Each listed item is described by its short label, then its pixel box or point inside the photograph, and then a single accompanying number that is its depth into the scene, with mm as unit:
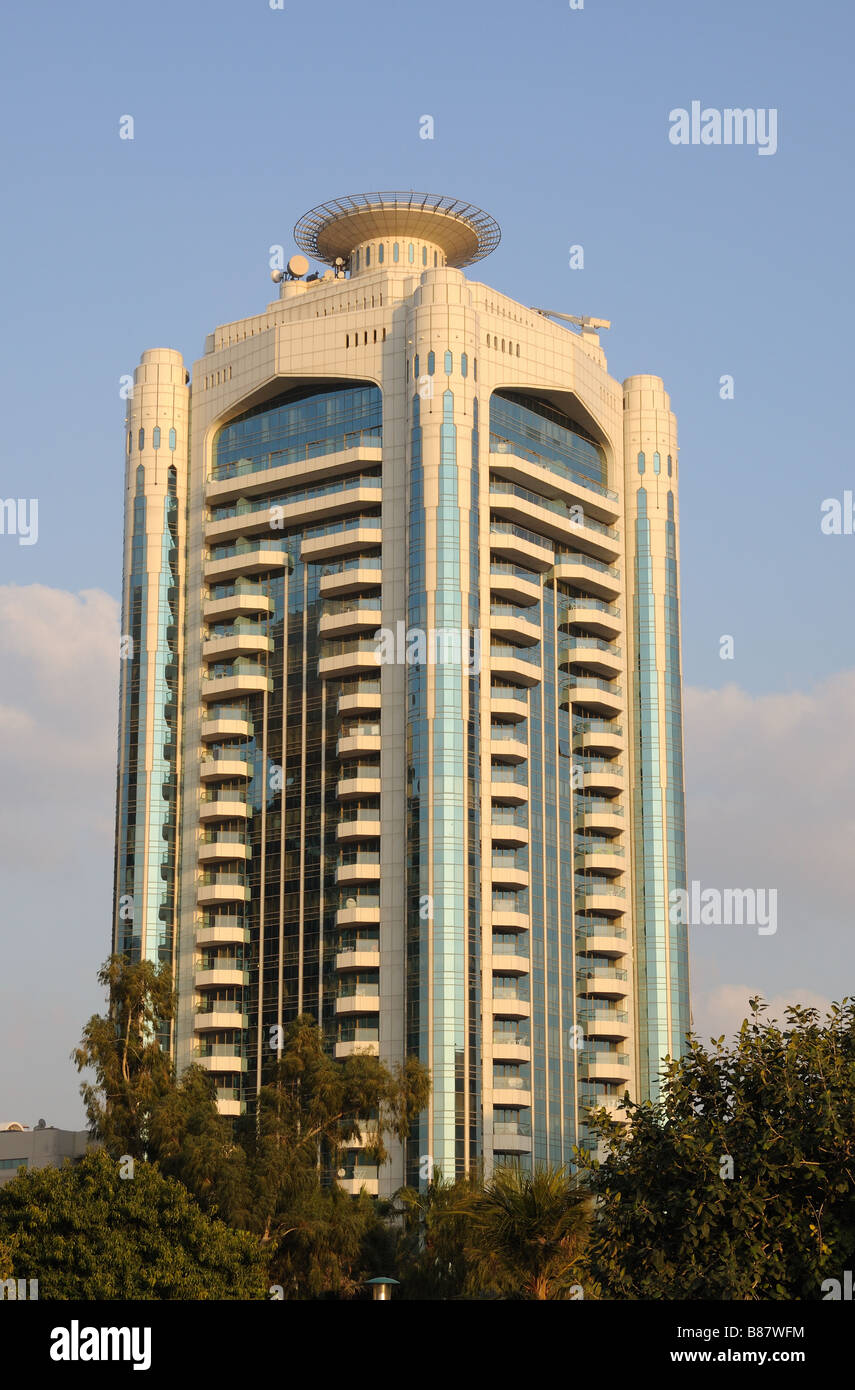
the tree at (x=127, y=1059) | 91188
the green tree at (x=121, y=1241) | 66062
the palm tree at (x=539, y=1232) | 57688
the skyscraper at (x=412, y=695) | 116688
